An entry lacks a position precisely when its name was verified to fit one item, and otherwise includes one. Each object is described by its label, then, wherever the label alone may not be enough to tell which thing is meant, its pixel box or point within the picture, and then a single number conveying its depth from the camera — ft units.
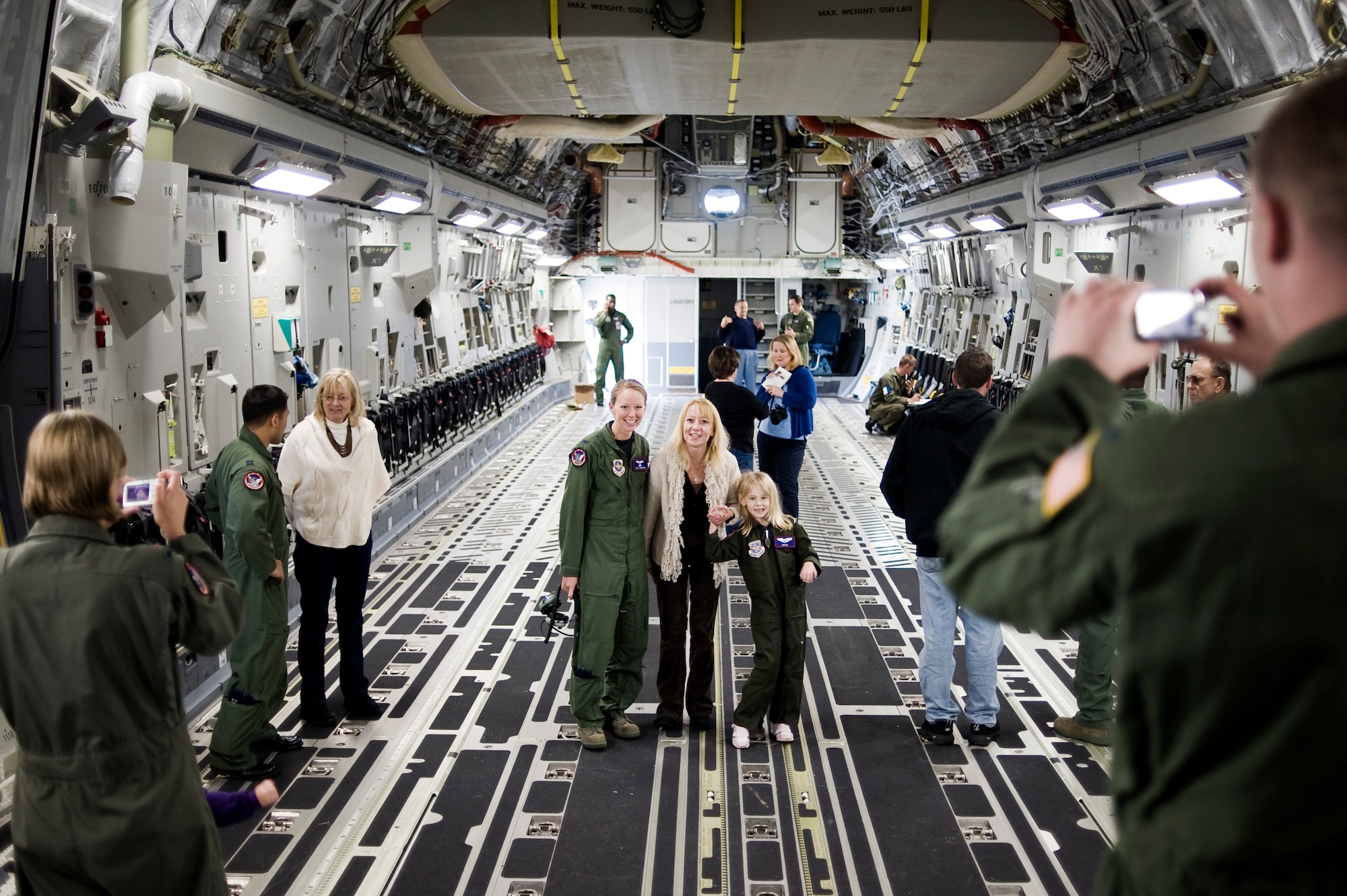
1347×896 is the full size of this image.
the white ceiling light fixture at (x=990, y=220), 38.63
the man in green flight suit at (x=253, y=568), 15.71
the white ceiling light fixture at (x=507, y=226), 48.78
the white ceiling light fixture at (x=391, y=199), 31.48
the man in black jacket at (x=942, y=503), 16.98
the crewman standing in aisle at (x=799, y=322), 48.83
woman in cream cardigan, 17.63
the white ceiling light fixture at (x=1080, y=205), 28.71
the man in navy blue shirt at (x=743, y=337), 49.21
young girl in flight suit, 17.13
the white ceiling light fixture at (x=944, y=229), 45.52
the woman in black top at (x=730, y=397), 26.12
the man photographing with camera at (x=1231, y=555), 3.74
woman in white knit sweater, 17.51
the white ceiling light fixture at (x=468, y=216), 41.39
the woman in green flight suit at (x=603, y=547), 17.06
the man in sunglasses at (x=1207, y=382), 17.56
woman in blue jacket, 27.12
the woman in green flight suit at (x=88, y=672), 7.82
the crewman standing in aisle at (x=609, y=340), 57.21
